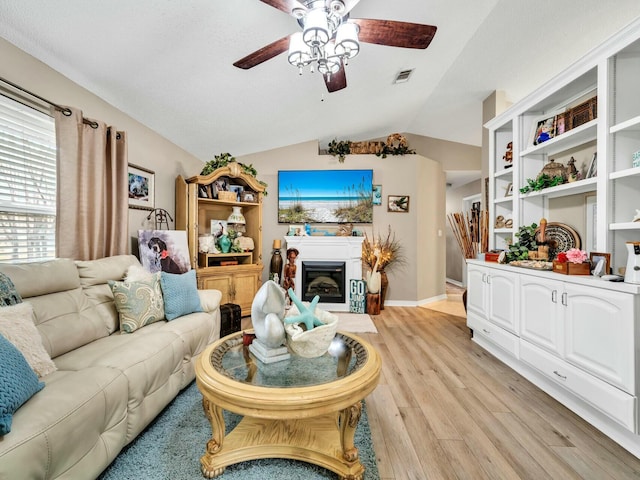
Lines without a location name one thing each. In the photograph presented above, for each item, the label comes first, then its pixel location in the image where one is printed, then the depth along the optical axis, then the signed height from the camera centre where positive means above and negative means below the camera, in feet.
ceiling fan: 4.88 +3.78
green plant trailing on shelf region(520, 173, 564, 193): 7.79 +1.53
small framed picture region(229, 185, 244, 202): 12.59 +2.06
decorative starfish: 4.75 -1.38
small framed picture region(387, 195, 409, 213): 15.43 +1.79
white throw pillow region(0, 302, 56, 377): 4.01 -1.47
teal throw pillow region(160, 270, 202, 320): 7.04 -1.53
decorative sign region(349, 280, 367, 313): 13.94 -2.95
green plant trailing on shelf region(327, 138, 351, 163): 15.31 +4.70
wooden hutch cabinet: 11.04 +0.34
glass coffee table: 3.64 -2.15
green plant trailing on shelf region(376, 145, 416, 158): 15.34 +4.60
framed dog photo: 9.28 -0.52
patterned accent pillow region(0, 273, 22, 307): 4.50 -0.93
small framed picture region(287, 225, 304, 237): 15.06 +0.25
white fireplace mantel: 14.58 -0.85
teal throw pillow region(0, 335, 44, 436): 2.98 -1.71
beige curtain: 6.70 +1.19
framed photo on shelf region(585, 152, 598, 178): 6.82 +1.66
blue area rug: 4.16 -3.49
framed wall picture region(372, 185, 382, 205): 15.43 +2.27
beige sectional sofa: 3.13 -2.09
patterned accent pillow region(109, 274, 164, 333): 6.33 -1.57
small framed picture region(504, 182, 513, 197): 9.87 +1.61
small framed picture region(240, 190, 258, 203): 12.76 +1.76
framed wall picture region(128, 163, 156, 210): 9.42 +1.67
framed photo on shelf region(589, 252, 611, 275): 5.74 -0.48
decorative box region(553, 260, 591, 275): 6.10 -0.70
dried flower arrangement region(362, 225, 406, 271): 15.03 -0.75
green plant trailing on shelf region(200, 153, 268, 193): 11.70 +3.01
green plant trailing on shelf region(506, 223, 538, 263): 8.24 -0.26
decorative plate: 7.80 -0.05
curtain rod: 5.67 +2.96
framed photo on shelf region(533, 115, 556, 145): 8.09 +3.10
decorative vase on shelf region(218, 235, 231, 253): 12.10 -0.31
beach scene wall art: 15.30 +2.25
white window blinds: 5.87 +1.15
